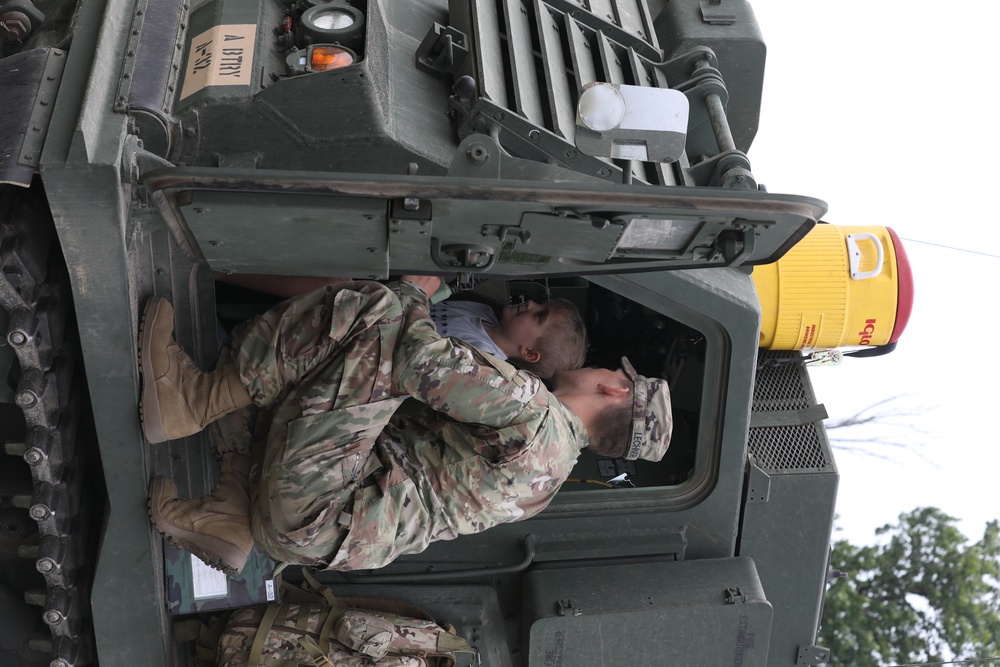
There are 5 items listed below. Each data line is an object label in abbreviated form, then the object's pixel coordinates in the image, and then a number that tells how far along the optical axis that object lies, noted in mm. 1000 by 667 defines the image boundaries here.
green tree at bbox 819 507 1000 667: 8406
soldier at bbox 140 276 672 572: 3018
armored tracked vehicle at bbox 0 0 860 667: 2697
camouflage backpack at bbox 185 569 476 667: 3523
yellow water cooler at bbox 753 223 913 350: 3801
